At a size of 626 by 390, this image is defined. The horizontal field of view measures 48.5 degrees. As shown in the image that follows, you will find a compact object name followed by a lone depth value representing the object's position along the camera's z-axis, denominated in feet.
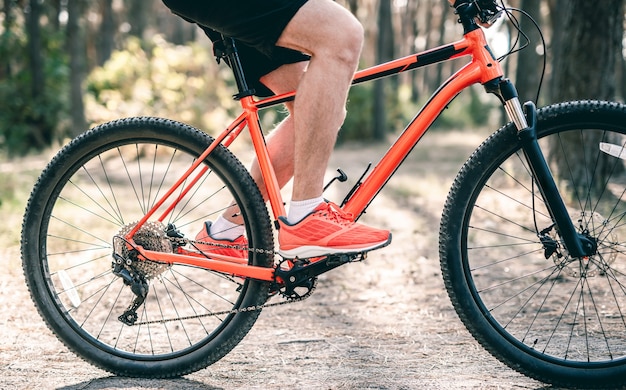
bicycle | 8.66
